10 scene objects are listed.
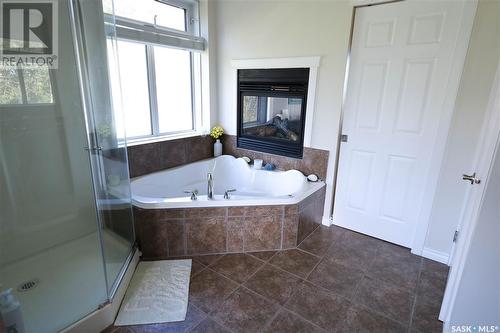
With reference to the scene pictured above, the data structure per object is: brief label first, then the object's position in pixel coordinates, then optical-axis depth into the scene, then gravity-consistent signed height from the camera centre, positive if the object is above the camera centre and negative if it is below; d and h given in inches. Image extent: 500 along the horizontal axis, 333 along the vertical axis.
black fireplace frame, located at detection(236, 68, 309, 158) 111.3 +5.7
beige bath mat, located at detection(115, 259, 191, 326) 65.6 -52.3
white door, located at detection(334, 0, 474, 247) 81.7 -0.3
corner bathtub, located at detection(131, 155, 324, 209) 87.9 -33.3
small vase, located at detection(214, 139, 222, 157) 139.2 -23.7
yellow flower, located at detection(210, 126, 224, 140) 137.5 -15.3
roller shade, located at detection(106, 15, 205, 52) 94.9 +25.7
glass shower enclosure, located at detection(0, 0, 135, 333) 73.9 -22.9
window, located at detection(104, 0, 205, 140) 100.3 +13.6
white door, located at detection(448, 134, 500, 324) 46.9 -28.6
